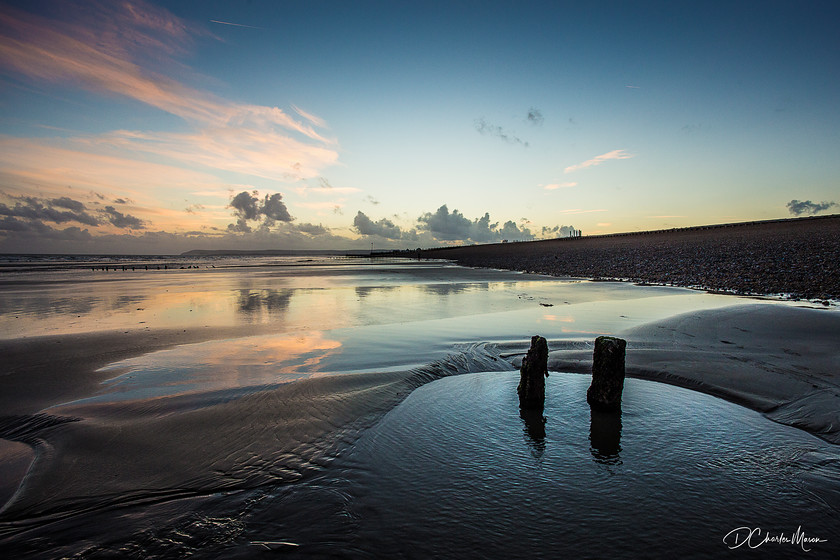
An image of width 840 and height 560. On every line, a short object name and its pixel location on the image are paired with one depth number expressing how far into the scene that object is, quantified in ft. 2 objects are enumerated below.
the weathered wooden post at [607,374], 19.39
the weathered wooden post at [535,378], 19.93
